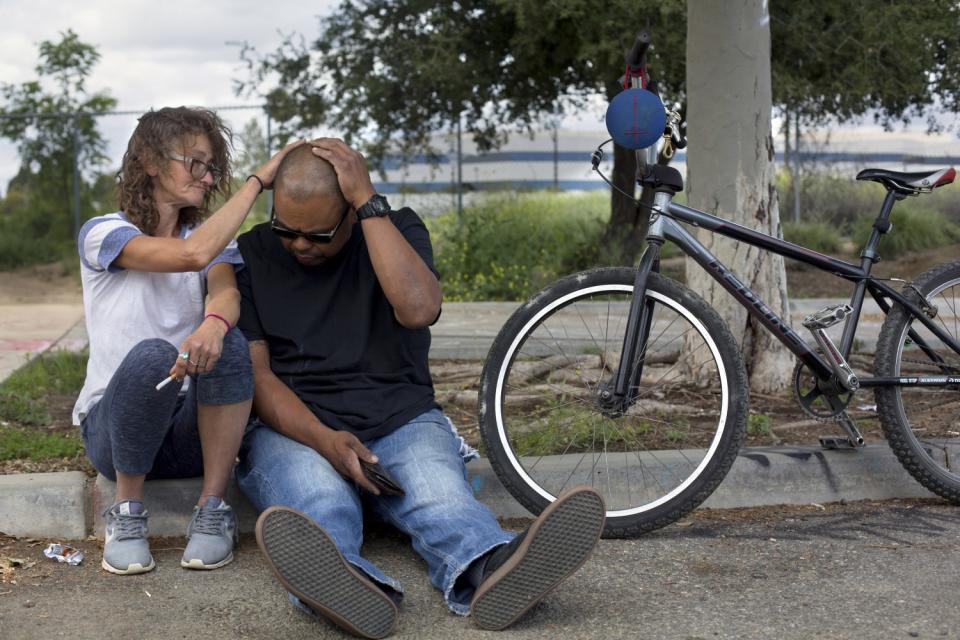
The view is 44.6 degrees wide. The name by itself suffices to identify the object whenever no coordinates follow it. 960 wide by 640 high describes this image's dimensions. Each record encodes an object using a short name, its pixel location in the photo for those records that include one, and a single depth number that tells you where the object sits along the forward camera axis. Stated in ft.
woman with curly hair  11.10
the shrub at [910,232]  41.11
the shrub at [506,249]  36.68
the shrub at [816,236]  44.45
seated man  9.75
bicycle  12.38
